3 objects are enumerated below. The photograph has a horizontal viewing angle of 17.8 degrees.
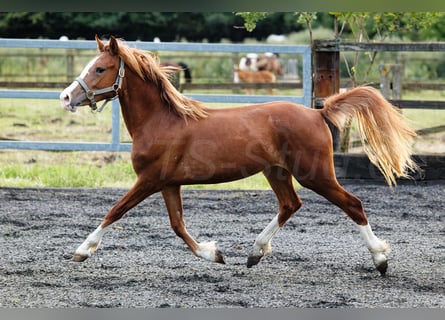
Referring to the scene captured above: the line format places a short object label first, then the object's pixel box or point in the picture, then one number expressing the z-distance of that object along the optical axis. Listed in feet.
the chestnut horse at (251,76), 130.75
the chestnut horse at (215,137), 32.13
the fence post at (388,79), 63.00
